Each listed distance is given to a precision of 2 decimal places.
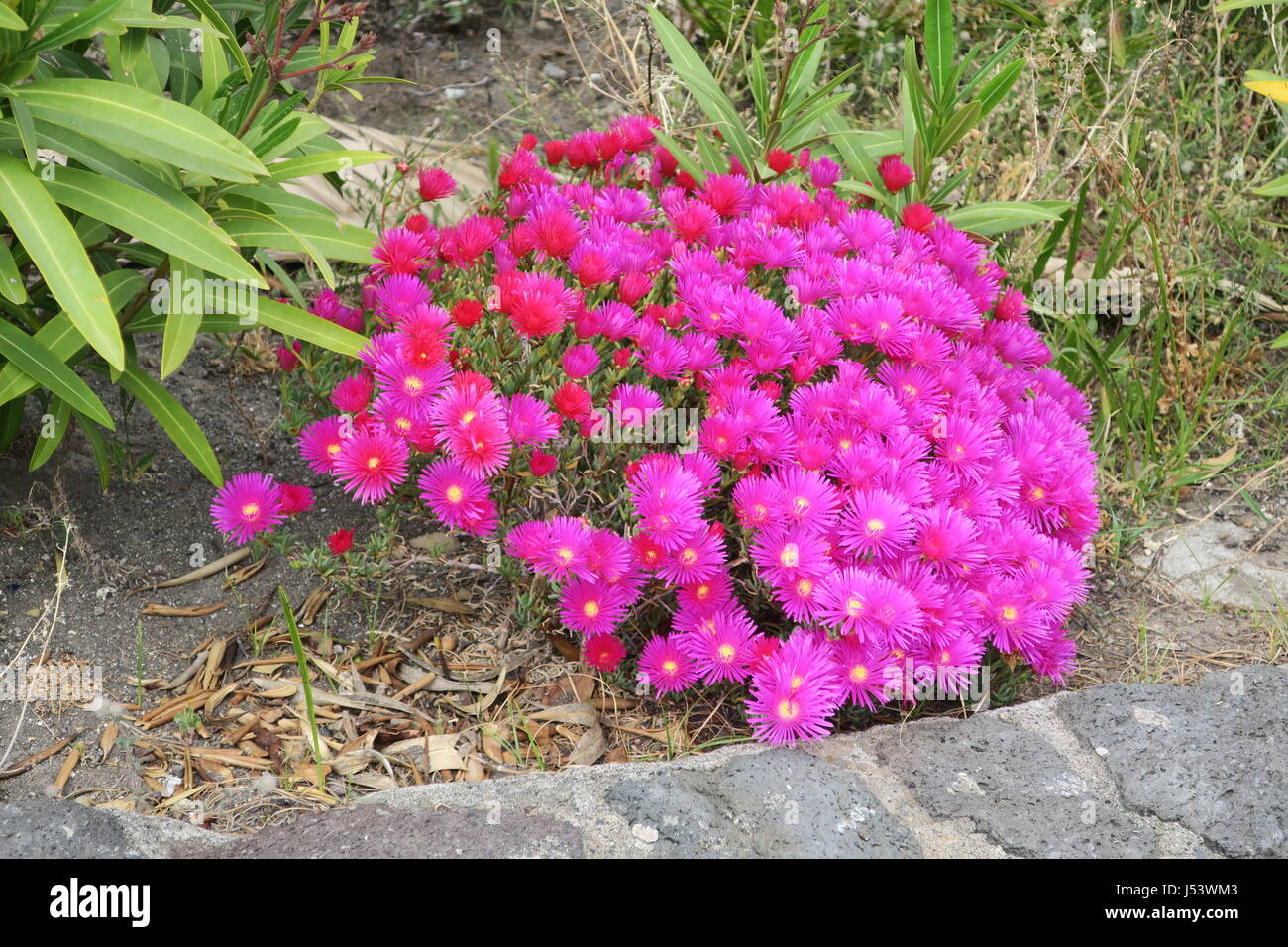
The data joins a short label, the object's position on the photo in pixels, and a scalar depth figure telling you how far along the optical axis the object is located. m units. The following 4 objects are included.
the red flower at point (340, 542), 2.30
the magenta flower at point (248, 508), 2.30
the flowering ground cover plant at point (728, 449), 2.15
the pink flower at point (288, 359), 2.63
